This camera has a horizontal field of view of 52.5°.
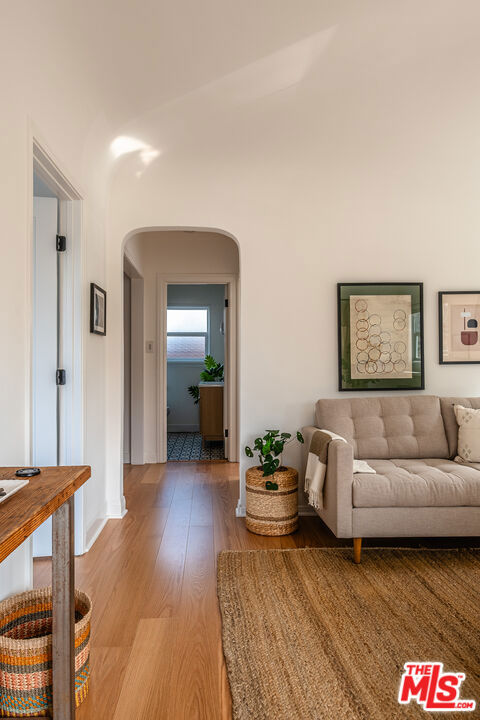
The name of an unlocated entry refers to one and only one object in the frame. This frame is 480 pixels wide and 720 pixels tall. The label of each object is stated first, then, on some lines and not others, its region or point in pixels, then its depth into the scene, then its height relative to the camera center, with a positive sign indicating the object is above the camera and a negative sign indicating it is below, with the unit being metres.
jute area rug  1.56 -1.09
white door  2.75 +0.16
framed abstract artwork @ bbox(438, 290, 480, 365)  3.61 +0.23
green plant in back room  6.74 -0.19
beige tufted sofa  2.60 -0.76
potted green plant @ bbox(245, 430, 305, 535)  3.06 -0.87
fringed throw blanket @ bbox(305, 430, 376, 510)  2.79 -0.63
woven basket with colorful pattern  1.41 -0.92
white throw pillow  3.06 -0.49
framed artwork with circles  3.54 +0.16
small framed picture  2.99 +0.32
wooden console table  1.36 -0.66
